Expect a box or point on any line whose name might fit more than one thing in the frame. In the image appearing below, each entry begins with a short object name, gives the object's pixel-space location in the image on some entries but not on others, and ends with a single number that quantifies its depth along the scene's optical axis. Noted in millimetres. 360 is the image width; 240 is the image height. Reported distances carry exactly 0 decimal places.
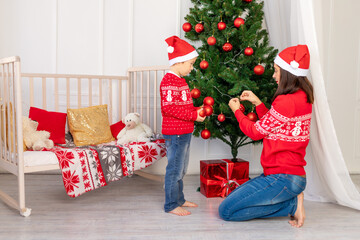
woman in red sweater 1910
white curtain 2094
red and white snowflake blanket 2129
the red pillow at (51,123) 2566
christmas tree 2330
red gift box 2443
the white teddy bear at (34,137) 2248
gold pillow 2631
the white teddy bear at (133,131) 2645
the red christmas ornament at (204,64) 2311
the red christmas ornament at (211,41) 2318
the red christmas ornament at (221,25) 2328
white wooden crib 2822
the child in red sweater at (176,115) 2002
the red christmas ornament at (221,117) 2240
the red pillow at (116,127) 2800
